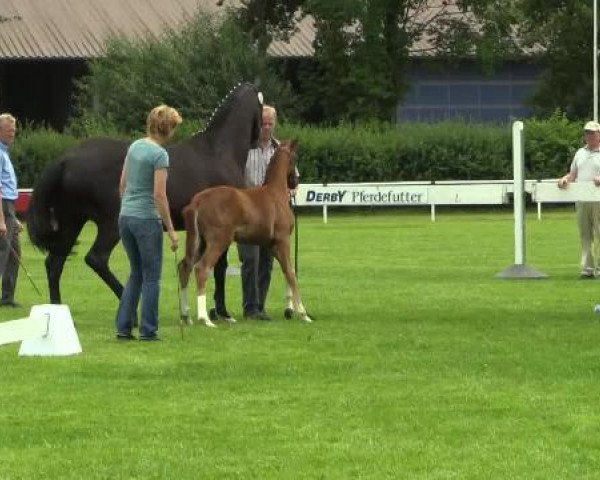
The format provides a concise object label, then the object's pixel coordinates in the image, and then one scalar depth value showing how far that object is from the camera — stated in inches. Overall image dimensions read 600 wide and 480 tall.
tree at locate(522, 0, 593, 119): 2276.1
